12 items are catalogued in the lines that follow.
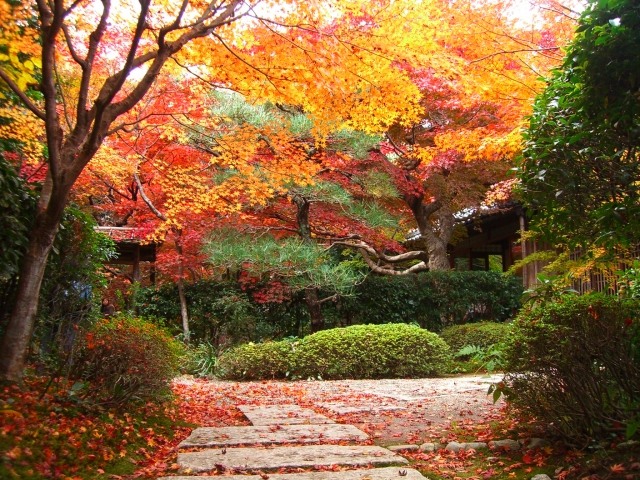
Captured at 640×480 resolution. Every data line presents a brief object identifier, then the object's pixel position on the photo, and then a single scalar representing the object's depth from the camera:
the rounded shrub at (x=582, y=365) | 3.64
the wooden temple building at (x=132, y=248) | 13.70
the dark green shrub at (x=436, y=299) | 14.37
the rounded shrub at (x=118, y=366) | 4.75
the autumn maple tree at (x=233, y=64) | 4.59
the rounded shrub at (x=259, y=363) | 10.20
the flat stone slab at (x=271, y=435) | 4.69
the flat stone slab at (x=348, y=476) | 3.58
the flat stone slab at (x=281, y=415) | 5.73
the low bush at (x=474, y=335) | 12.52
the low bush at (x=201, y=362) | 10.87
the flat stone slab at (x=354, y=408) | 6.50
